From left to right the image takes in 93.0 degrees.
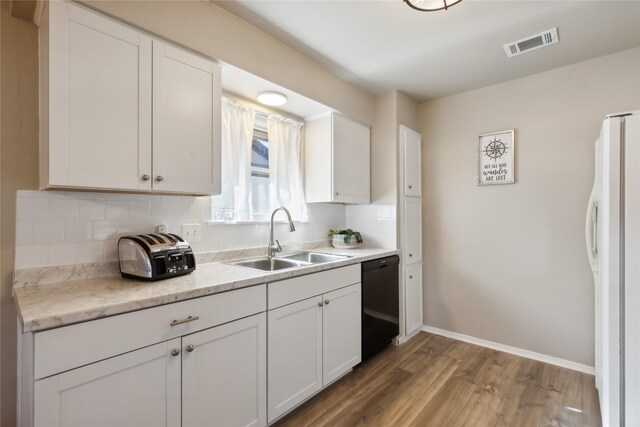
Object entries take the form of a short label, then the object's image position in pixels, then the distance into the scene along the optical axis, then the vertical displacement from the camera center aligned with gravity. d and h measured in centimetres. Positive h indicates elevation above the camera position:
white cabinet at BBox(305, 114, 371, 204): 267 +50
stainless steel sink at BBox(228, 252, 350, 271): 219 -35
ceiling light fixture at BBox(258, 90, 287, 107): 222 +88
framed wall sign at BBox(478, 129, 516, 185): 270 +52
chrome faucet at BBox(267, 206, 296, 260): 228 -24
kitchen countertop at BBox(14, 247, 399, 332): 100 -32
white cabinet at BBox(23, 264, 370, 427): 101 -62
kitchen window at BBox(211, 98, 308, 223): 221 +40
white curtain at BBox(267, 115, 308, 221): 257 +43
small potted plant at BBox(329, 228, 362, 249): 288 -23
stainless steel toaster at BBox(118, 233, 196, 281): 144 -20
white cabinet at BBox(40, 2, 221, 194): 126 +51
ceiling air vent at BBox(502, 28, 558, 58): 201 +120
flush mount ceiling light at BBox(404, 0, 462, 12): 157 +111
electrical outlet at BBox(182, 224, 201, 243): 193 -11
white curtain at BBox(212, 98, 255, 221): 219 +39
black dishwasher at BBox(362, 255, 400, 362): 241 -75
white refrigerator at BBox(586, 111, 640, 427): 146 -27
